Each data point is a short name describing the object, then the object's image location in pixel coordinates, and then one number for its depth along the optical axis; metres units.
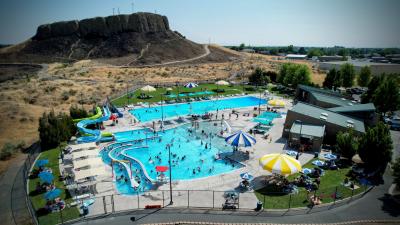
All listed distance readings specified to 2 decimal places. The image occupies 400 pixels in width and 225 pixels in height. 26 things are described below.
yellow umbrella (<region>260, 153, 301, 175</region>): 23.61
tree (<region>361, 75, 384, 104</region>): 47.84
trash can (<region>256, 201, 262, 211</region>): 20.56
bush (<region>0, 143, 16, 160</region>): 29.58
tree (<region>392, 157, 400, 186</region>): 21.34
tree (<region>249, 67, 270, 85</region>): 71.12
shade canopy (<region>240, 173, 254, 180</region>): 24.36
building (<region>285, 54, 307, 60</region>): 177.15
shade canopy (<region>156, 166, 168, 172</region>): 25.52
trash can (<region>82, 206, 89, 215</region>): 19.94
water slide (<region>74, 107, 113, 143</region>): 34.16
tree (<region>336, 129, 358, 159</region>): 28.23
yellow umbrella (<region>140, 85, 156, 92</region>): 53.91
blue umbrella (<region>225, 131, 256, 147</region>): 30.22
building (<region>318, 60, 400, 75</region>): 87.86
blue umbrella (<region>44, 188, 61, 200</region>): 20.69
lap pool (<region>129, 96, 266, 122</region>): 47.31
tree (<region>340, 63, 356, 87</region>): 65.50
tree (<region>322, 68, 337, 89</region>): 63.81
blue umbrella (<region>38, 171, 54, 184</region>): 23.39
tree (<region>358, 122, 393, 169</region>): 25.23
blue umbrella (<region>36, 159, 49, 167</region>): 26.22
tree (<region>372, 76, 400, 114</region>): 42.62
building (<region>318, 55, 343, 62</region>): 145.62
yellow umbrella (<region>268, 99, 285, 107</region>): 45.94
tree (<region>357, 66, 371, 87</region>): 65.88
